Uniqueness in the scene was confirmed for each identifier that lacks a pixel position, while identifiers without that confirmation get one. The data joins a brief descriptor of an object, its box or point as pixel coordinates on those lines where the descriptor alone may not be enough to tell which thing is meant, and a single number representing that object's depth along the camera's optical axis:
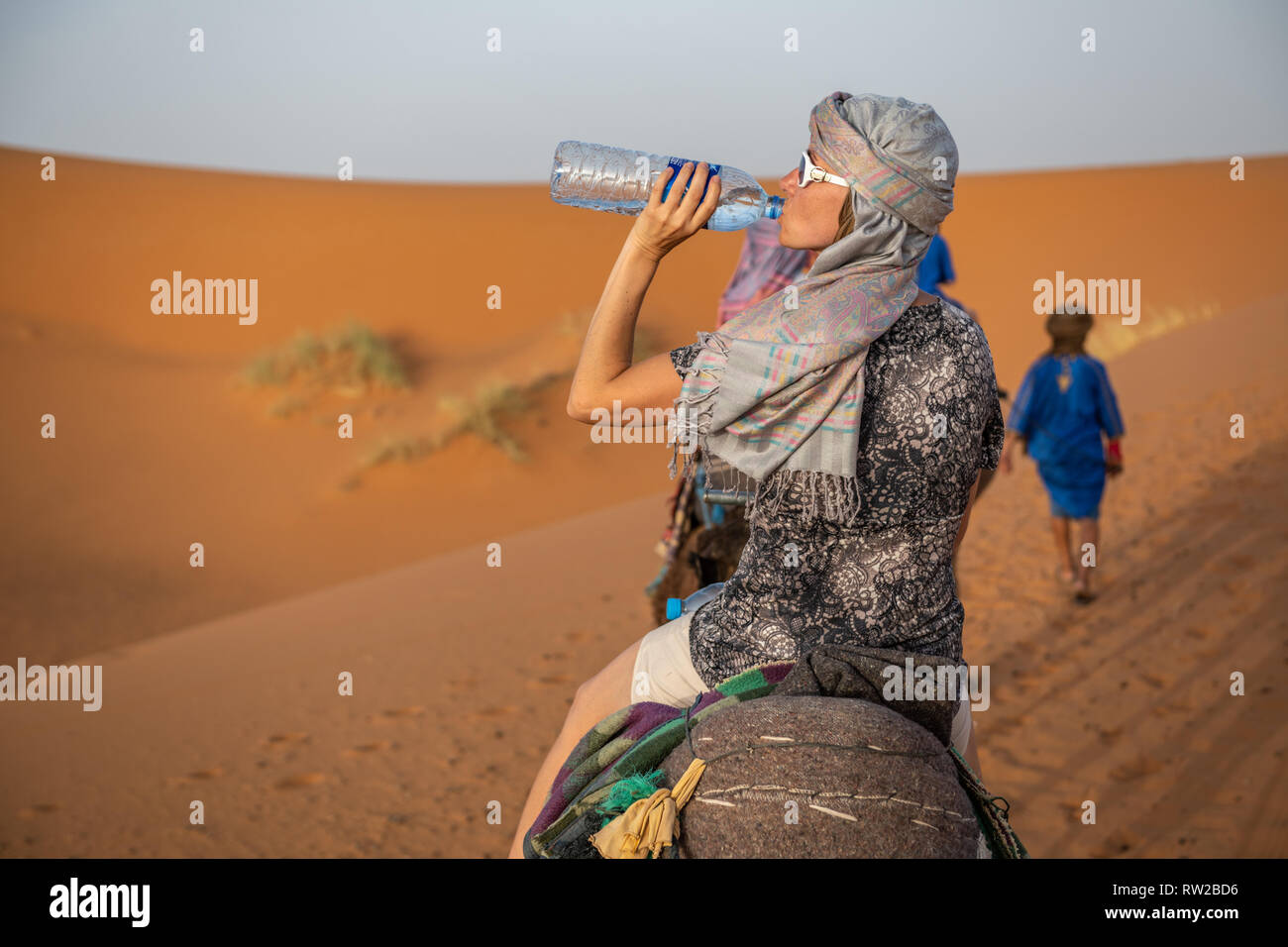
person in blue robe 7.96
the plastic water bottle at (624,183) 2.67
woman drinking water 1.99
